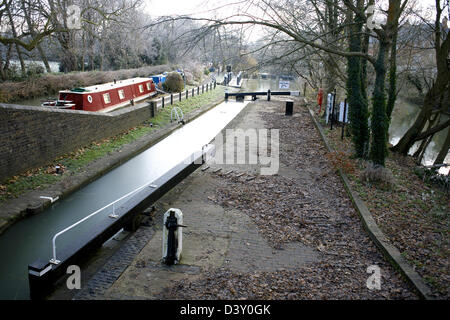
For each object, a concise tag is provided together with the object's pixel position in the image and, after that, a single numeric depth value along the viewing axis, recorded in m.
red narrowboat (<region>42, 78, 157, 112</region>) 13.99
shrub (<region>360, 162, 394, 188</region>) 8.64
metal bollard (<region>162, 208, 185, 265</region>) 5.22
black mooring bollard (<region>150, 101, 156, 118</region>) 16.58
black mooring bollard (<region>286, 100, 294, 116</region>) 19.25
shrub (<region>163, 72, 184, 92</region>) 25.20
